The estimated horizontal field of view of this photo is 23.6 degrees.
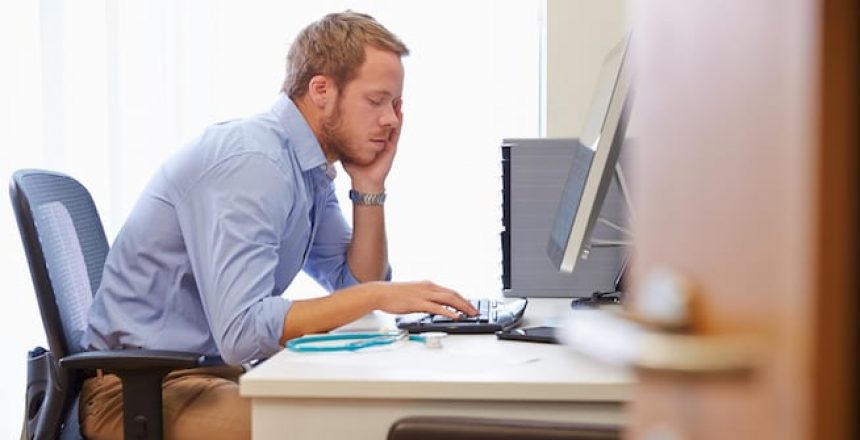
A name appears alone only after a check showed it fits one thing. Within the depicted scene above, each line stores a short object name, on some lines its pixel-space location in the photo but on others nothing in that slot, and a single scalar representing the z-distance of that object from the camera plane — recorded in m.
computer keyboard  3.31
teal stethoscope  3.12
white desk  2.83
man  3.39
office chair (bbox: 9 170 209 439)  3.33
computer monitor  3.15
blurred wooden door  0.84
